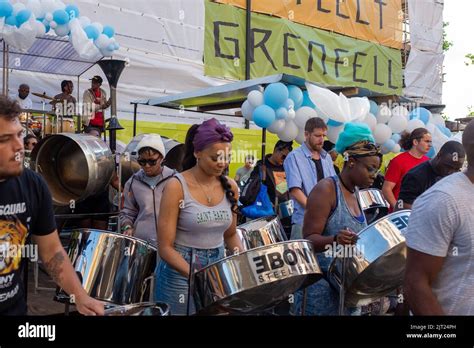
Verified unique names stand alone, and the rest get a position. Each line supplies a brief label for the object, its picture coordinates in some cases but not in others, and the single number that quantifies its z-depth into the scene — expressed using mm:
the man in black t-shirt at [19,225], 1575
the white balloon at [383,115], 5148
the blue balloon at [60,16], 5203
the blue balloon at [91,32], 5438
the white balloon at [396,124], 5184
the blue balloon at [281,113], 4539
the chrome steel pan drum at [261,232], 2932
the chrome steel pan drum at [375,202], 4129
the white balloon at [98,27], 5545
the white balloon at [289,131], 4672
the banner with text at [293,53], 9984
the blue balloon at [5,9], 4688
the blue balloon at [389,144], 5137
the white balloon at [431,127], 5576
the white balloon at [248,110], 4855
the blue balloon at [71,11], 5336
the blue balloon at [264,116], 4512
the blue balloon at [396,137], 5219
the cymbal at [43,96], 7322
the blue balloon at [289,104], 4603
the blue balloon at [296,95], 4754
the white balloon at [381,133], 5023
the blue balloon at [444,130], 5636
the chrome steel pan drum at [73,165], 4156
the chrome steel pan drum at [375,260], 2232
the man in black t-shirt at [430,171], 3170
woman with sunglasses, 3045
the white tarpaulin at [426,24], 13211
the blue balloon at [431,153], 5262
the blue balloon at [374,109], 5169
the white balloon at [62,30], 5277
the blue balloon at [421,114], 5650
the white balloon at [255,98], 4734
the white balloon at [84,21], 5484
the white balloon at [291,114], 4578
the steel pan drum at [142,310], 1716
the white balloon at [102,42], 5498
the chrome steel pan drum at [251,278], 2035
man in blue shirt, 3490
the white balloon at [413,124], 5293
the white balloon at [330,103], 4535
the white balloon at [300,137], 4742
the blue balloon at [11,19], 4730
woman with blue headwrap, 2289
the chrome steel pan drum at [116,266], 2541
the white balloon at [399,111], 5250
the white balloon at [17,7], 4766
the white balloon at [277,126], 4605
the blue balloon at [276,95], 4531
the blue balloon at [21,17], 4777
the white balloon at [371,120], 4898
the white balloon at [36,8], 5059
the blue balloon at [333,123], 4547
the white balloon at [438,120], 5981
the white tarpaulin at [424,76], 13281
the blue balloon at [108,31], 5691
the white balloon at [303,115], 4680
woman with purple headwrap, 2186
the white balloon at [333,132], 4602
